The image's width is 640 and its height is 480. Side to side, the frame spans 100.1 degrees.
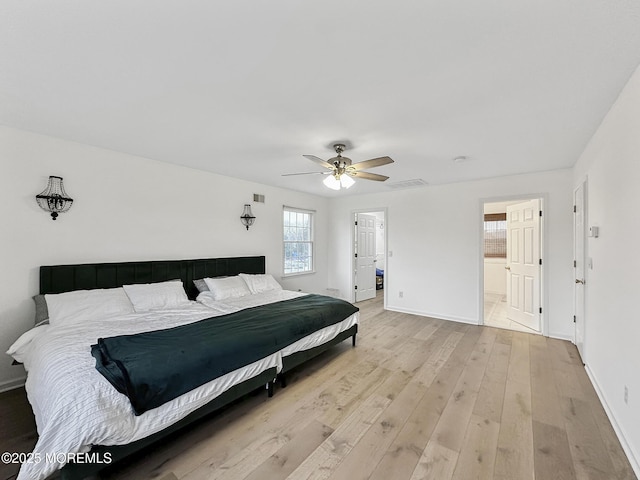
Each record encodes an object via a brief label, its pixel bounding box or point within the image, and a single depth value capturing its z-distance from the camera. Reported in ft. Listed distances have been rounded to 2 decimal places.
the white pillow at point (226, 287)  12.01
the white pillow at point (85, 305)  8.06
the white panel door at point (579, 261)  10.31
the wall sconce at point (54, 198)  8.95
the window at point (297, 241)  18.04
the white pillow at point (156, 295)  9.76
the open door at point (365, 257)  20.36
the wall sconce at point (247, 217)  15.19
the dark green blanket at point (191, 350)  5.36
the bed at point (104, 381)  4.54
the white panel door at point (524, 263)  13.51
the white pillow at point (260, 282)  13.46
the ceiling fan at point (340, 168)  9.14
